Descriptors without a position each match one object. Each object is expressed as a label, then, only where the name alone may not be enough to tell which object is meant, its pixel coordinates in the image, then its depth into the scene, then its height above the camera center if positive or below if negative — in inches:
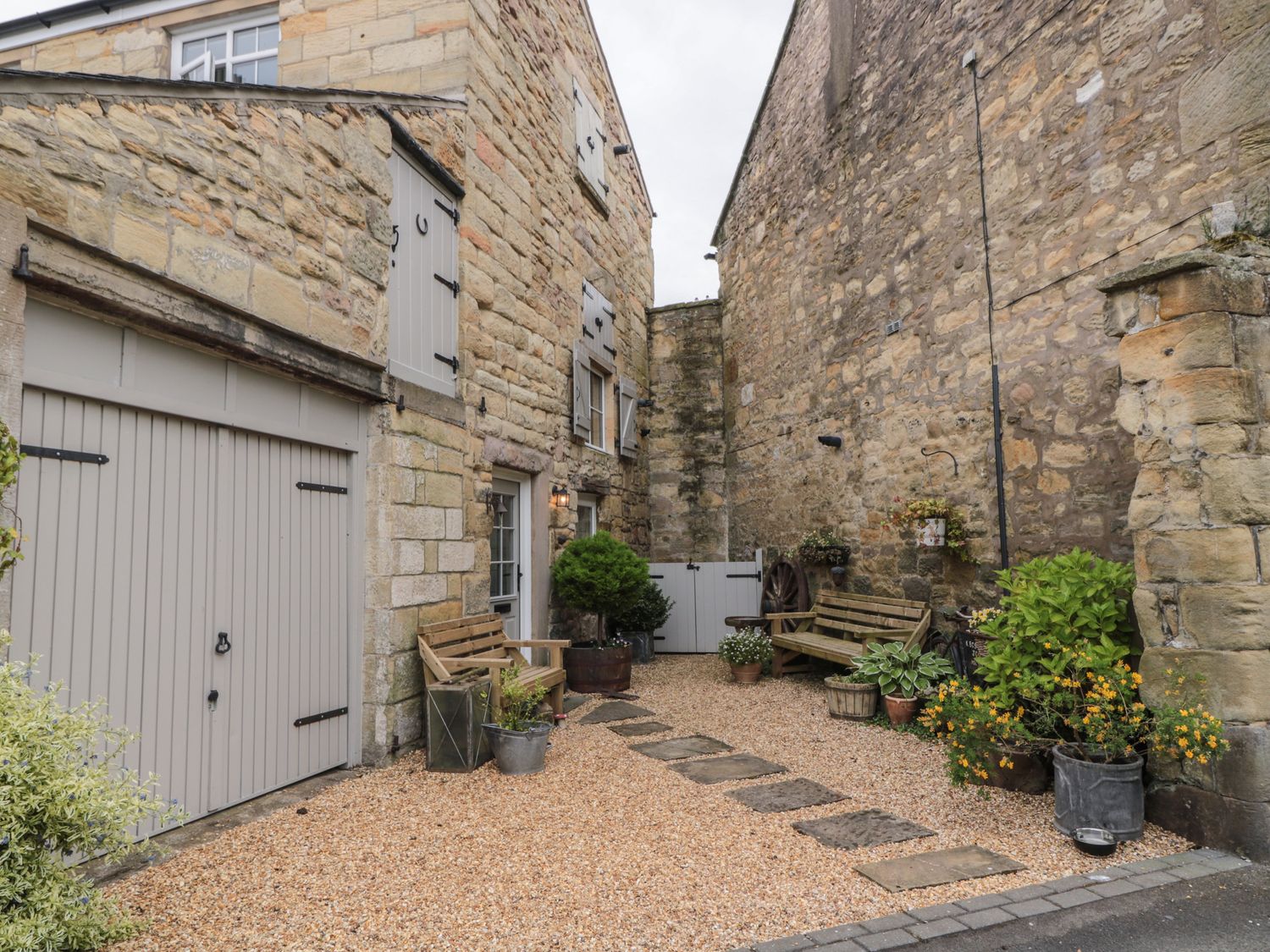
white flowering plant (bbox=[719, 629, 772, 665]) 291.6 -42.8
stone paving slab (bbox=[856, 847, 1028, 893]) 118.3 -53.4
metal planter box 180.7 -44.8
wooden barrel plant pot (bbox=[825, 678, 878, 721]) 229.5 -49.8
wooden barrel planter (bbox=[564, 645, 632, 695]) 274.8 -46.9
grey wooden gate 370.3 -29.4
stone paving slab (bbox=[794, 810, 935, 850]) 135.9 -54.1
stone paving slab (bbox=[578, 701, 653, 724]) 237.6 -55.4
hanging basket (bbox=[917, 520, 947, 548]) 235.1 +0.4
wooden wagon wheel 326.6 -23.3
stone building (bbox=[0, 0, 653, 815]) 120.3 +38.6
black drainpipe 221.1 +31.7
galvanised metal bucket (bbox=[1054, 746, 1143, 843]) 132.0 -46.1
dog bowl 125.8 -51.0
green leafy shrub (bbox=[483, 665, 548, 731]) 182.1 -40.5
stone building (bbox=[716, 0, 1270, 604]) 177.0 +86.7
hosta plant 223.5 -39.8
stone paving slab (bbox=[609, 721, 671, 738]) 218.5 -55.4
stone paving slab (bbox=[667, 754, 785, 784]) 175.9 -55.0
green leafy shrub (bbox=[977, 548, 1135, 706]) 151.3 -18.1
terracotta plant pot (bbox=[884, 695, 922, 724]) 220.1 -50.0
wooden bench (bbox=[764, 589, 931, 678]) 247.1 -32.3
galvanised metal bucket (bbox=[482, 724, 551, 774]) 177.6 -48.6
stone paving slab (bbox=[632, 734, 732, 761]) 195.6 -55.1
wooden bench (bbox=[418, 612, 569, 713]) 190.2 -30.8
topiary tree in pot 275.4 -19.8
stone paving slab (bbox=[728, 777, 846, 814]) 155.9 -54.7
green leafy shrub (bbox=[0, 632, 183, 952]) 85.5 -31.8
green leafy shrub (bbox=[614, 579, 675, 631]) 338.3 -33.8
